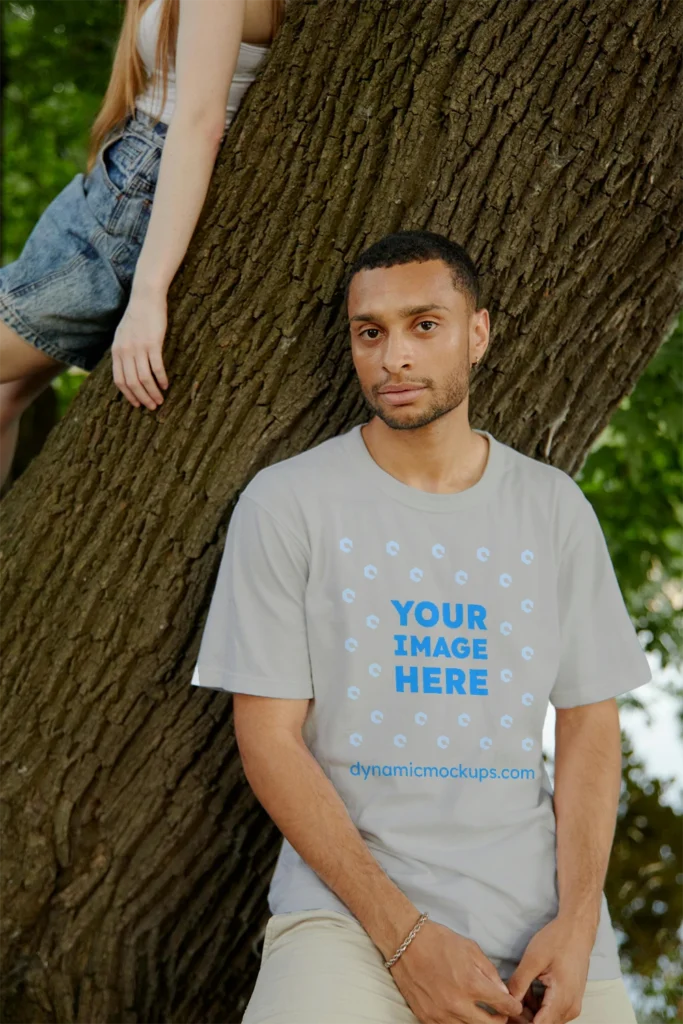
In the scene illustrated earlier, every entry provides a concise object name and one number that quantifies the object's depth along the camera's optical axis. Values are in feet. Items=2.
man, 7.47
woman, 8.73
